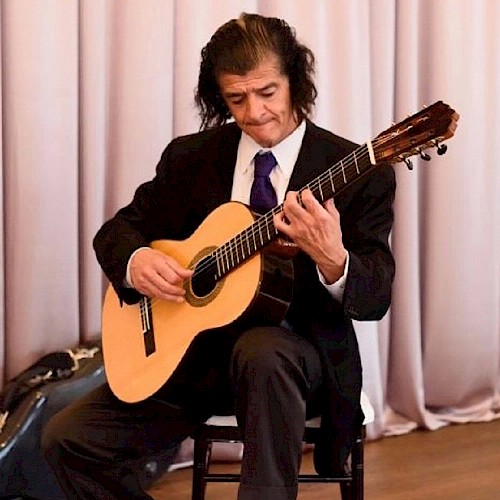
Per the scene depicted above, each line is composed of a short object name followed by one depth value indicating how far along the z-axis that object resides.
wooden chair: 4.93
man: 4.63
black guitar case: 5.49
